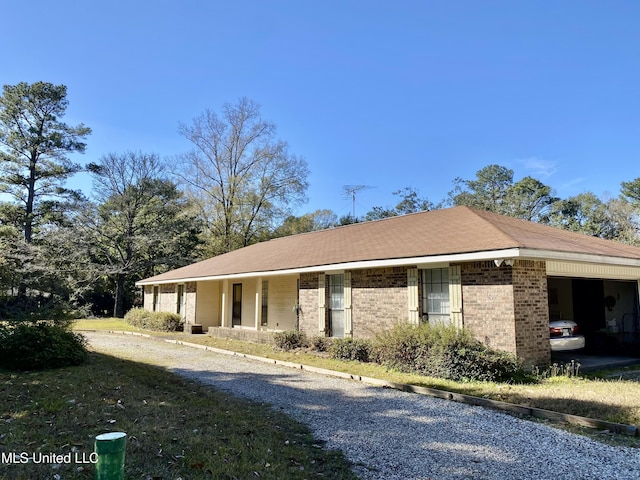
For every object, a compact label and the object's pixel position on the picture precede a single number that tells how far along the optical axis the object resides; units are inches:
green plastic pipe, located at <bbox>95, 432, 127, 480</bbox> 101.0
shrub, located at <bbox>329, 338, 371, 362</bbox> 462.0
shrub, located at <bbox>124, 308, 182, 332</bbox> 884.0
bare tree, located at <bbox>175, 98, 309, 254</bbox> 1531.7
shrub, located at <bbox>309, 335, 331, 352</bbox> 527.3
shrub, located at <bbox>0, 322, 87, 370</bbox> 371.2
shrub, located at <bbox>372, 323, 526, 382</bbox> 347.6
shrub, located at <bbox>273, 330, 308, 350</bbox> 566.3
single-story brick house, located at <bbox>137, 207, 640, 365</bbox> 373.4
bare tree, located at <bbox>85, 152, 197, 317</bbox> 1341.0
